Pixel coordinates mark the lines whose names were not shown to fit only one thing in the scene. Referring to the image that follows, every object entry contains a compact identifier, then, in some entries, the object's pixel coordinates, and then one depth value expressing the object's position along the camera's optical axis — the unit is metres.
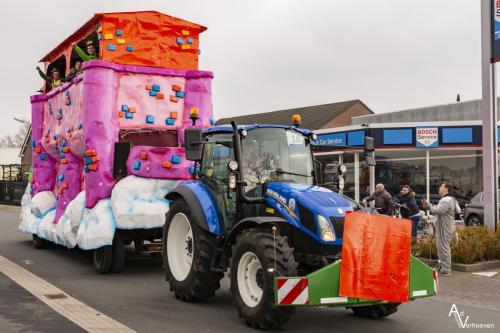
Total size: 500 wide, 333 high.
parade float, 9.80
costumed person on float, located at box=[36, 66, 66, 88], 13.18
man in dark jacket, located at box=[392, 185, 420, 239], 14.52
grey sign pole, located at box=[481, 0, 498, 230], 12.64
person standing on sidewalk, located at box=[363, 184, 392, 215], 14.30
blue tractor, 6.12
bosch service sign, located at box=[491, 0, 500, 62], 12.91
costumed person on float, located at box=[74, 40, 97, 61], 11.41
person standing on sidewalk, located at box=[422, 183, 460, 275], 10.33
